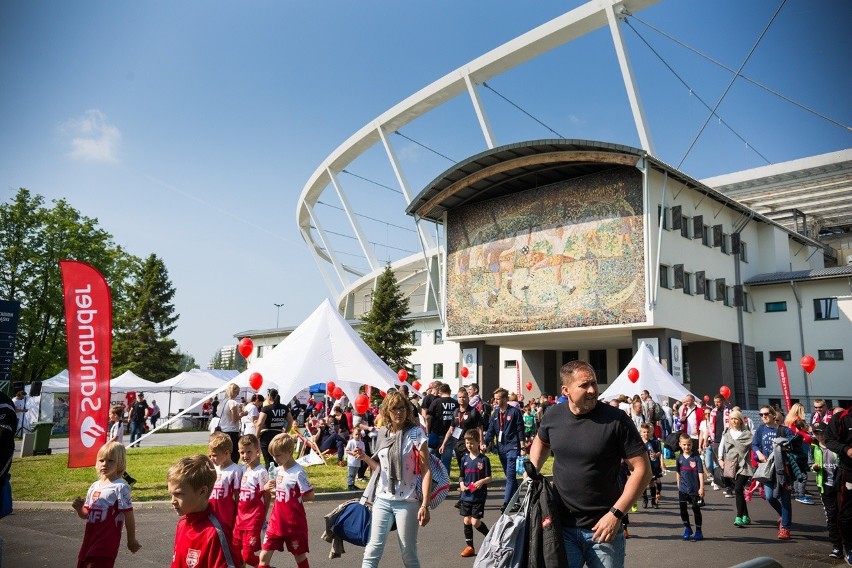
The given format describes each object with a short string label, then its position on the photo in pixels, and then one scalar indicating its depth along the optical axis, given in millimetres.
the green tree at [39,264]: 35906
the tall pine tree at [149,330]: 51562
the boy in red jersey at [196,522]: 3547
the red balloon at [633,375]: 21266
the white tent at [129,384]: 31312
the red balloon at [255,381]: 14305
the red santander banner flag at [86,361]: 12016
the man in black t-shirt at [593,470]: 3648
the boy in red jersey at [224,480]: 5680
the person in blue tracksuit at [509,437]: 9875
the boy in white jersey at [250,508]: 5762
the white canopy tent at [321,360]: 14992
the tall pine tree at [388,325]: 43906
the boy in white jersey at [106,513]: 4688
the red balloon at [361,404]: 15711
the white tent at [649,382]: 21203
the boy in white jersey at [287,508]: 5613
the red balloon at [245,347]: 18031
